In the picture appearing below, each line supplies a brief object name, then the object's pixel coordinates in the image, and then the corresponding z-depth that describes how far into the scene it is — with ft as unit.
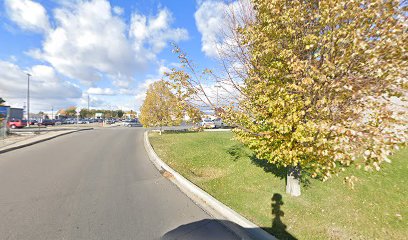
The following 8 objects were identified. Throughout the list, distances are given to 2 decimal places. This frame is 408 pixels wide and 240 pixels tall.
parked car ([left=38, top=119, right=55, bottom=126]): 125.90
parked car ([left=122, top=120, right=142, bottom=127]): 140.46
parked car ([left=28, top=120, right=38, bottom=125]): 123.65
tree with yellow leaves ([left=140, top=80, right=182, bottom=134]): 67.00
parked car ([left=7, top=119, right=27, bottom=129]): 96.56
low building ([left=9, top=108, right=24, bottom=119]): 103.98
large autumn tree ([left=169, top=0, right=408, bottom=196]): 9.36
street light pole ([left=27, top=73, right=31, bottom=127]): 110.89
